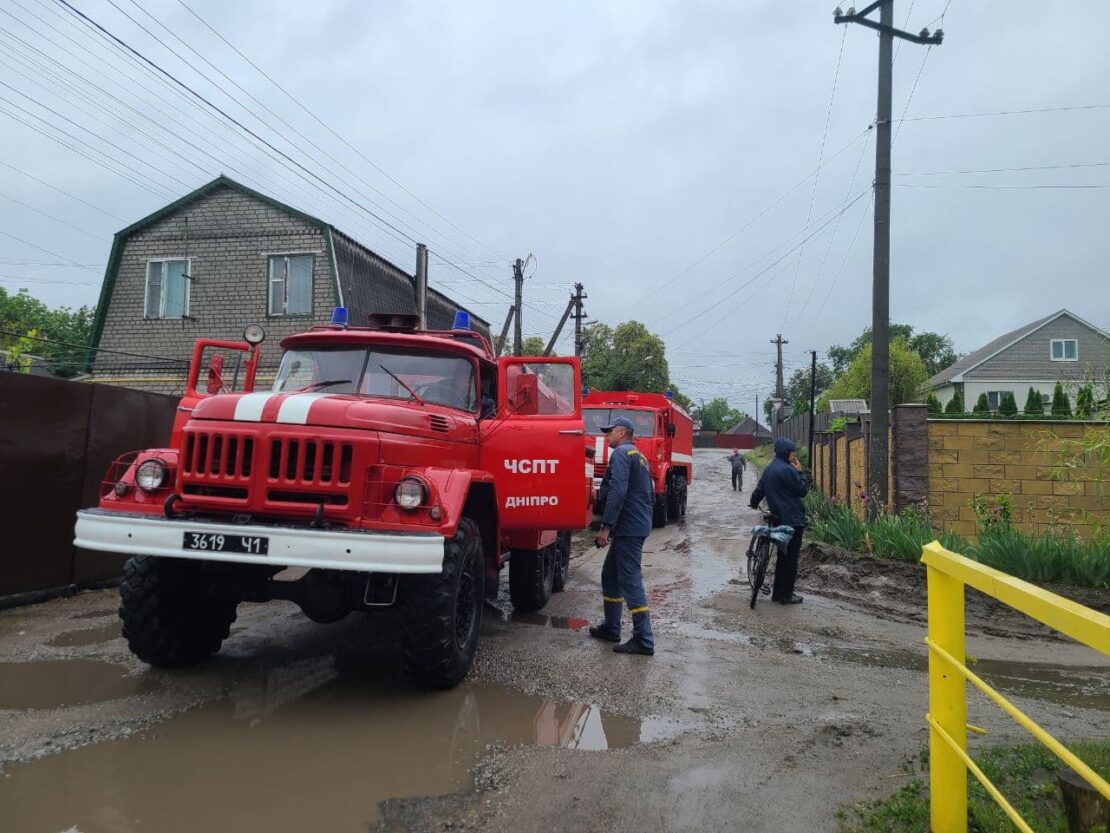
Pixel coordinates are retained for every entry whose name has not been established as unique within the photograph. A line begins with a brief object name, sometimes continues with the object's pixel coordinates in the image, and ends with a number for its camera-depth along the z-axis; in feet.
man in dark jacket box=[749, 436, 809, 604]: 27.50
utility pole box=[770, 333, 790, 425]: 185.26
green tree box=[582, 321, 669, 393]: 158.81
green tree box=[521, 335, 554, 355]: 164.10
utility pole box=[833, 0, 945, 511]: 39.45
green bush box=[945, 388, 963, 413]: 78.59
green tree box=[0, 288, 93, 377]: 131.34
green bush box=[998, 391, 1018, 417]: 64.60
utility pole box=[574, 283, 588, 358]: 115.57
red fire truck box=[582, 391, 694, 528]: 52.13
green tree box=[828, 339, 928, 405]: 123.13
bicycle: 26.99
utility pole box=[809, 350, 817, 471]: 65.77
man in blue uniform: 20.07
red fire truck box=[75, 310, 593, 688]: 14.20
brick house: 64.28
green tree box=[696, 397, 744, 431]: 371.23
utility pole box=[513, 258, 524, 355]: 88.74
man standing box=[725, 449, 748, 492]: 92.22
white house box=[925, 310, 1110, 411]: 134.62
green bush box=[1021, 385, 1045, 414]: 78.47
